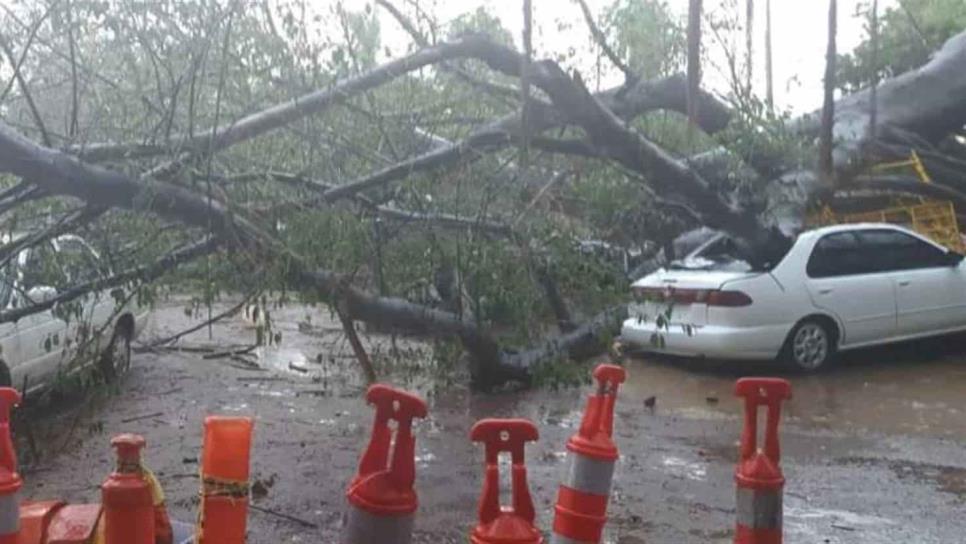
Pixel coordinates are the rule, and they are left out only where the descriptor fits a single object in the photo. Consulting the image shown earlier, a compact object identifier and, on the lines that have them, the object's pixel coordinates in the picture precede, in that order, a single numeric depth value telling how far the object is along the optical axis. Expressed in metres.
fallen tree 6.63
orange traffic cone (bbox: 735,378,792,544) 3.15
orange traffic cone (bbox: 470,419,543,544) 2.73
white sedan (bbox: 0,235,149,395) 7.12
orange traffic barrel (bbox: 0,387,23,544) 2.90
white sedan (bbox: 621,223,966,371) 11.24
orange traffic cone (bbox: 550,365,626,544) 3.13
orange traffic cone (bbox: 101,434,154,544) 2.85
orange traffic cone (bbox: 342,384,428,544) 2.69
